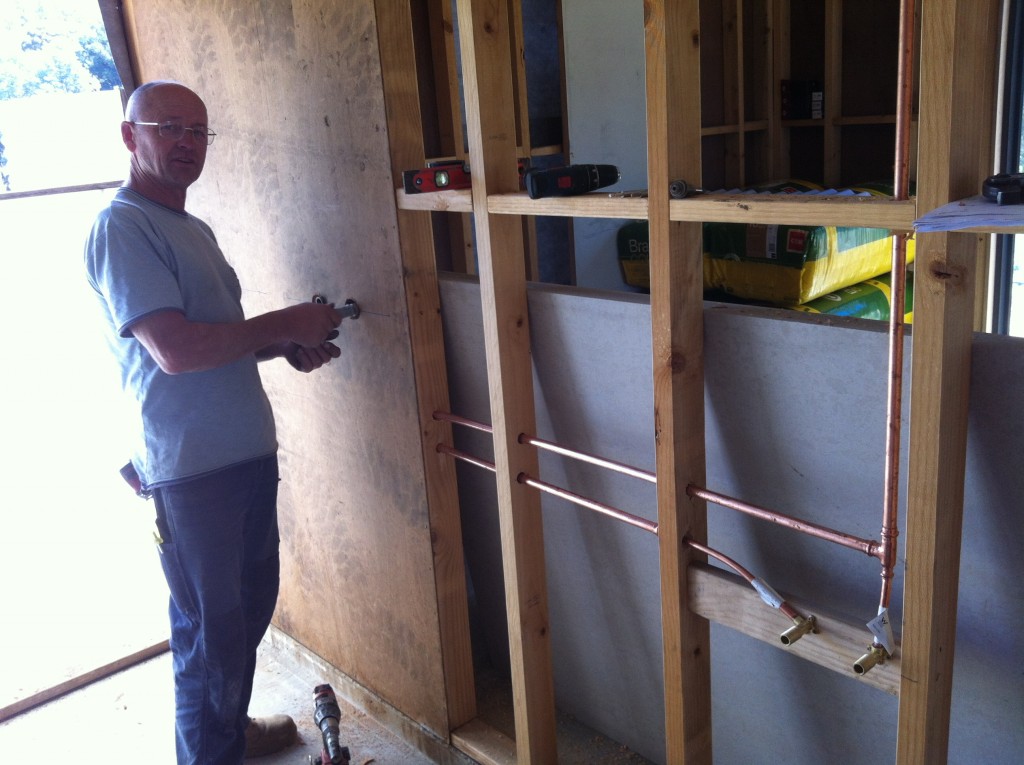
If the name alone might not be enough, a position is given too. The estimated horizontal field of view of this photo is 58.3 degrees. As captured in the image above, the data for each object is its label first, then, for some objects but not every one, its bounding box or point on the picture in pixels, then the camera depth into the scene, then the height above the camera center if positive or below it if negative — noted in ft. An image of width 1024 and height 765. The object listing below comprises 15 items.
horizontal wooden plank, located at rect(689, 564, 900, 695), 4.24 -2.40
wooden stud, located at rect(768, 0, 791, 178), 14.75 +0.72
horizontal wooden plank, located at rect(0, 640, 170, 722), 8.82 -4.80
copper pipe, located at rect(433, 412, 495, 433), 6.42 -1.86
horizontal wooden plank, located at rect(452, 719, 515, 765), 7.04 -4.51
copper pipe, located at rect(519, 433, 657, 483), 5.17 -1.82
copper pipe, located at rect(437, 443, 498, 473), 6.45 -2.14
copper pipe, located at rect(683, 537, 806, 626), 4.48 -2.23
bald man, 5.99 -1.45
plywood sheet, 6.59 -0.79
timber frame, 3.52 -0.93
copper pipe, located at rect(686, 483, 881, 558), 4.18 -1.85
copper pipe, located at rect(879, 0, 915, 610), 3.50 -0.81
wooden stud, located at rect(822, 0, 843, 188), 13.99 +0.55
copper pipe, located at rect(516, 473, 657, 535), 5.23 -2.10
